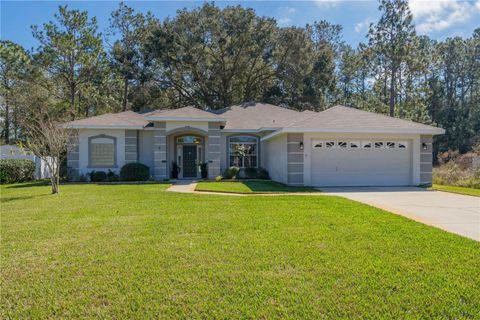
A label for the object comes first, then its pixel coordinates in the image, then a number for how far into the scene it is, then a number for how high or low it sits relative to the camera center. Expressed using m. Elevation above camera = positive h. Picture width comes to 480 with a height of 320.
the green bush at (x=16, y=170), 17.89 -0.61
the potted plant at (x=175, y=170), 19.58 -0.68
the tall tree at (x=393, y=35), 28.66 +11.06
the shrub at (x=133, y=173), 17.45 -0.76
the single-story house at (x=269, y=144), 15.29 +0.75
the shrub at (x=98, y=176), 17.86 -0.93
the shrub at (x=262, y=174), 19.19 -0.93
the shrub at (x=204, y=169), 19.37 -0.62
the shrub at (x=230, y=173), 18.58 -0.83
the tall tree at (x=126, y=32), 29.77 +12.11
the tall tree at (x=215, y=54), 26.77 +8.88
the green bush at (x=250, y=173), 19.30 -0.86
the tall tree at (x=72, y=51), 27.31 +9.23
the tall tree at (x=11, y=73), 28.47 +7.87
